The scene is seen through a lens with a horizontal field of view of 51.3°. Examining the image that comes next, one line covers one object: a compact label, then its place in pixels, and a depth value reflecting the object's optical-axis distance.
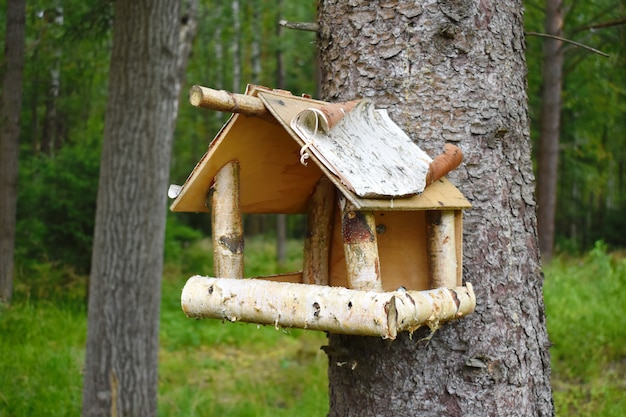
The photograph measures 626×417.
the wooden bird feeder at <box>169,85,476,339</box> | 1.51
